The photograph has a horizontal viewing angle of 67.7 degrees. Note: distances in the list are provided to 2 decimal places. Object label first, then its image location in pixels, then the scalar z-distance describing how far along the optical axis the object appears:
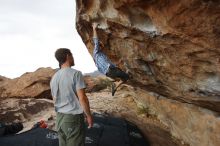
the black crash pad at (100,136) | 3.27
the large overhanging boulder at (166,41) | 2.24
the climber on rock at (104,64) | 3.11
